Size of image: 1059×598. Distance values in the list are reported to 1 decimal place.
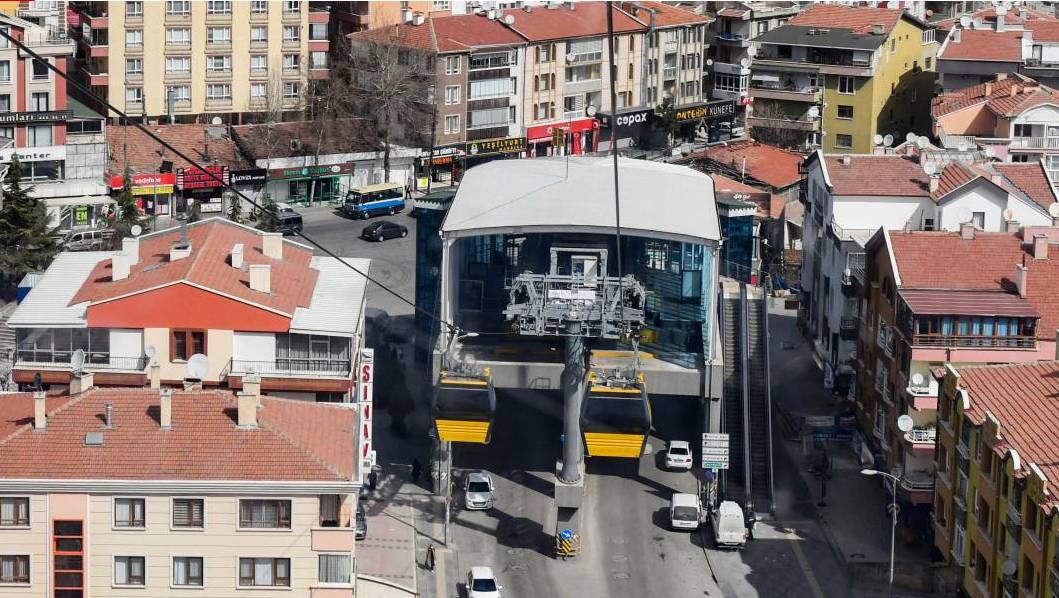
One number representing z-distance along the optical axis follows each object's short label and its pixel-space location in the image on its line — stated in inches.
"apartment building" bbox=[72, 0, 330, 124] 5487.2
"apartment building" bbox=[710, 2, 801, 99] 6569.9
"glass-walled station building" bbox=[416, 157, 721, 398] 3533.5
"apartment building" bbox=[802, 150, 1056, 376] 4089.6
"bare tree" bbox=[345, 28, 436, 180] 5610.2
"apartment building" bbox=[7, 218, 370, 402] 3287.4
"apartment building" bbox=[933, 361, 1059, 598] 2815.0
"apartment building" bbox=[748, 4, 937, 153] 6053.2
